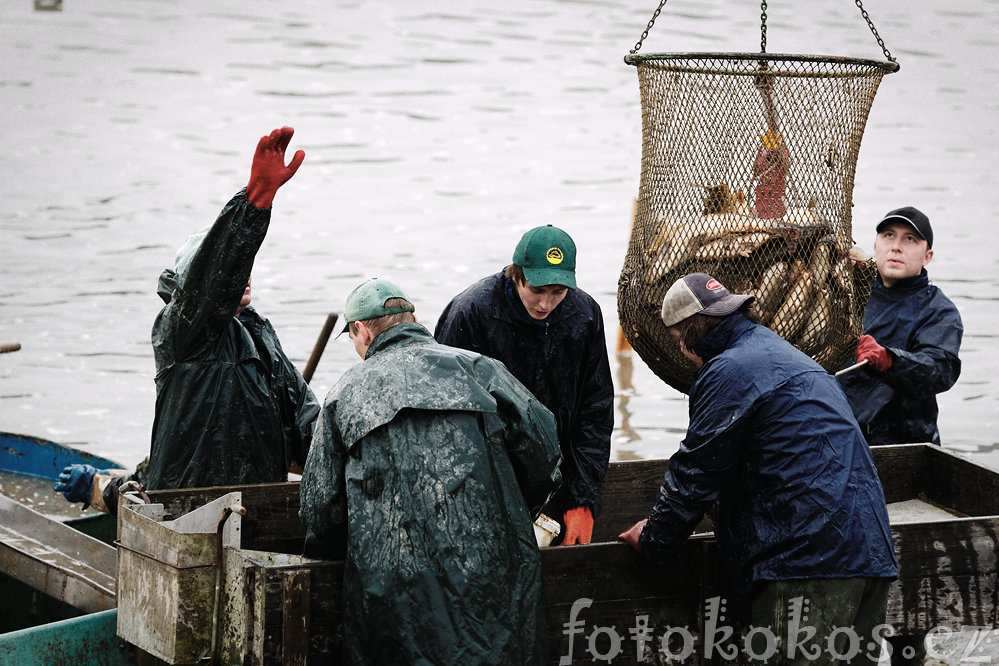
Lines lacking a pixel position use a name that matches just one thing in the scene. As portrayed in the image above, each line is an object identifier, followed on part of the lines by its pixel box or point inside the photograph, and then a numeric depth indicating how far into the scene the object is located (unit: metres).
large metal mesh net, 10.60
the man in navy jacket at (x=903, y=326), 12.80
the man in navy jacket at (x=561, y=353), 10.62
